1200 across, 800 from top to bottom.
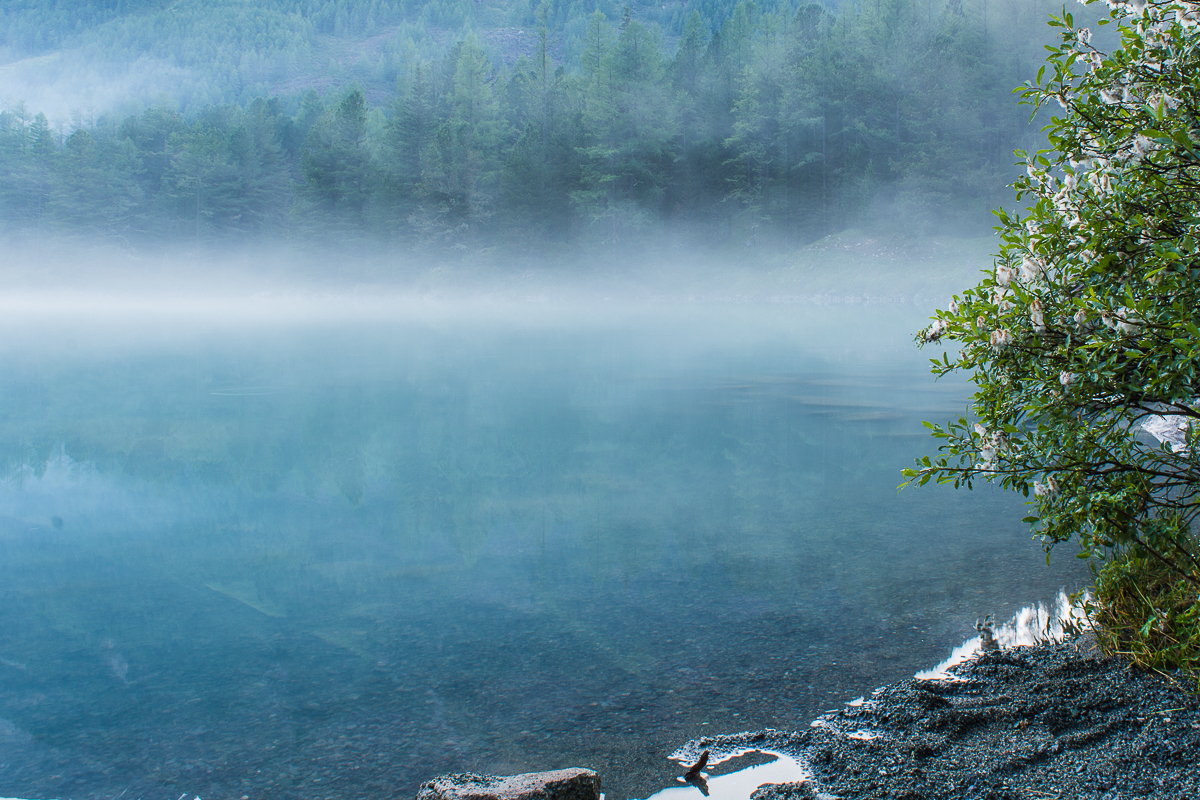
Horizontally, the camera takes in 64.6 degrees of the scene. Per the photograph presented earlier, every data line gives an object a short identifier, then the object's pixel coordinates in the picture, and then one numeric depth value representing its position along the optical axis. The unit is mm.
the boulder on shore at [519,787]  4215
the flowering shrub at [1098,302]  4152
